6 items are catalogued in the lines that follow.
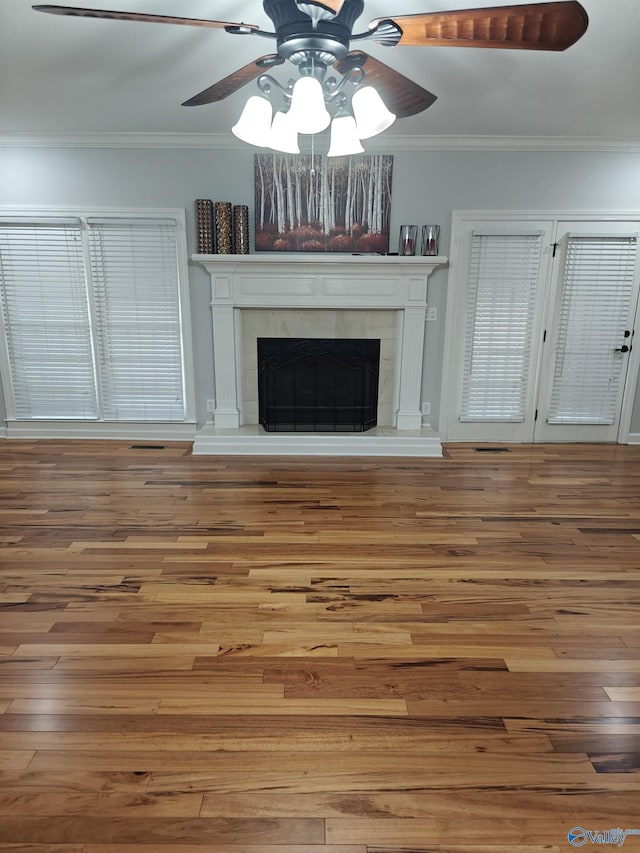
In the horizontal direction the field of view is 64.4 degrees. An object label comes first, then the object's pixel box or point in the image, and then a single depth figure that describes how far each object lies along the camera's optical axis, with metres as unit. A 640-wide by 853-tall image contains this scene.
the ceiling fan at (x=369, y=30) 1.52
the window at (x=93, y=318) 4.43
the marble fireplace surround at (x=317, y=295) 4.32
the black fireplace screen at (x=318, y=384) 4.62
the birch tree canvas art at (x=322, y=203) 4.29
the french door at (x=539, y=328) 4.43
